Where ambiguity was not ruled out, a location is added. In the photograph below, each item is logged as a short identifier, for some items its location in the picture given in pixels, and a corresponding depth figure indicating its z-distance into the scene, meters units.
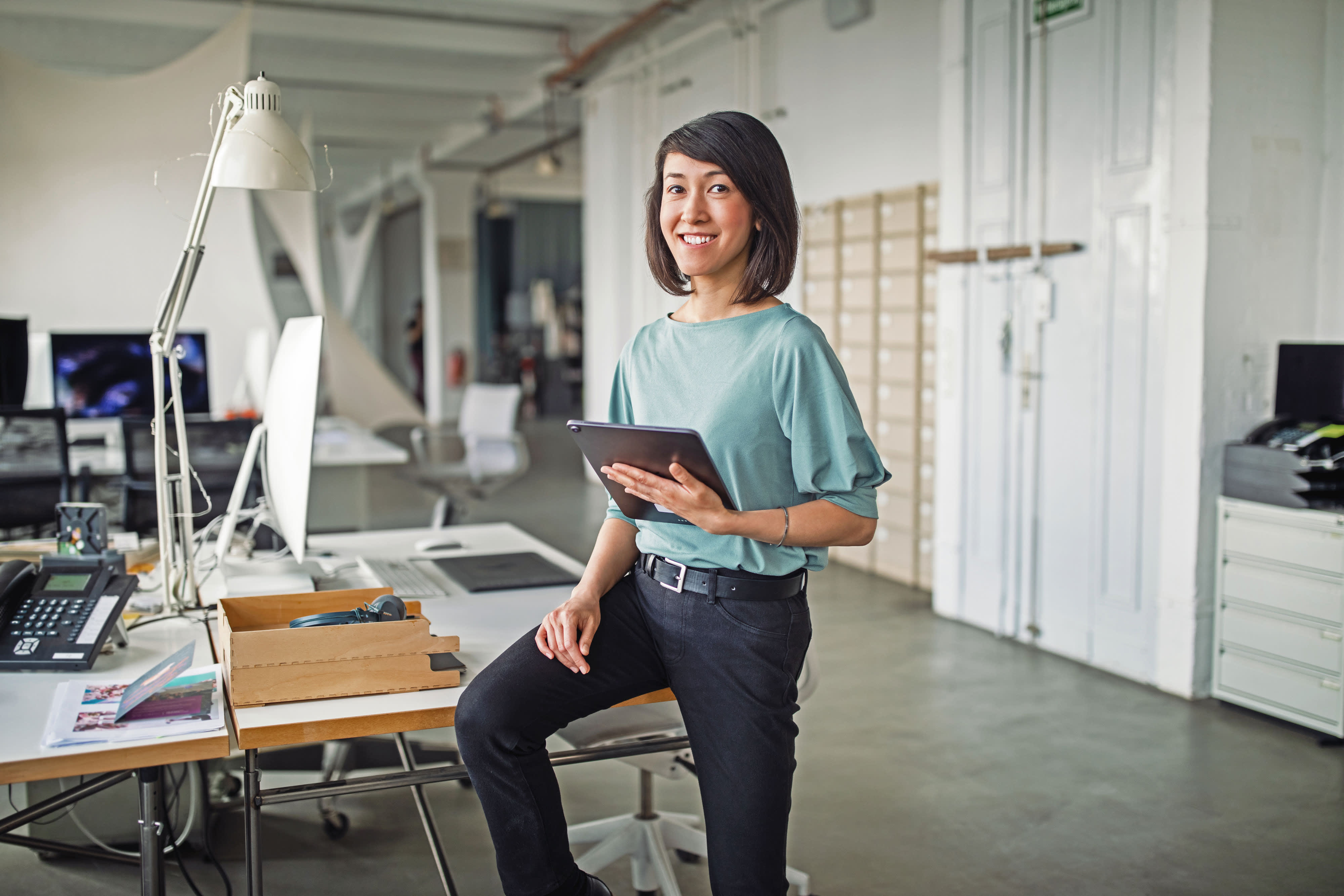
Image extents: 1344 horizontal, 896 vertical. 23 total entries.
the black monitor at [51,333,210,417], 4.68
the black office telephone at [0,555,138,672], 1.66
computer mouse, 2.64
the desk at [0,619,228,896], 1.32
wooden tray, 1.48
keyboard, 2.18
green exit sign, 3.96
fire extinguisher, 14.56
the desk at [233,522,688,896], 1.44
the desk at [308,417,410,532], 4.91
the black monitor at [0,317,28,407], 4.27
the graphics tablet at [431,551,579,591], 2.24
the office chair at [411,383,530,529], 6.14
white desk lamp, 1.87
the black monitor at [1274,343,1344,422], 3.48
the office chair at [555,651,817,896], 2.08
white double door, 3.76
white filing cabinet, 3.22
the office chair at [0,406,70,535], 4.28
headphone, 1.62
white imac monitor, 1.86
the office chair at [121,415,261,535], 4.02
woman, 1.45
